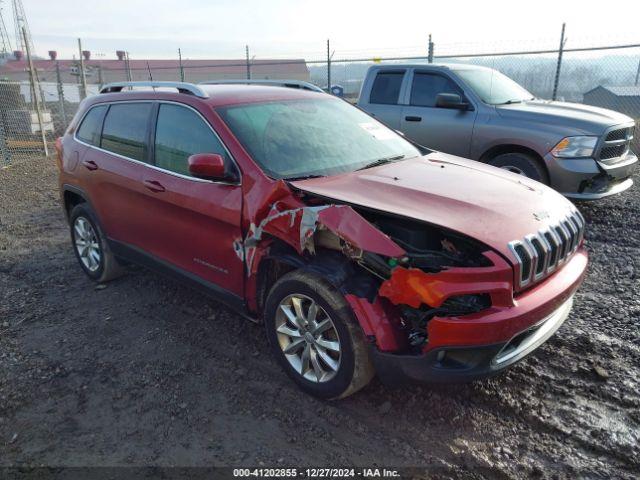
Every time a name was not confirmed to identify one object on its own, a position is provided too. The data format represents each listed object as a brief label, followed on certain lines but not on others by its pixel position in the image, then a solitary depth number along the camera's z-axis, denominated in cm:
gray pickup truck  588
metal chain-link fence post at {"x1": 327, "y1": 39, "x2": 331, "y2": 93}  1315
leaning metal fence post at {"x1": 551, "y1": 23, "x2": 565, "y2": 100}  1053
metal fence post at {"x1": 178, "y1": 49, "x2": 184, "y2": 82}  1624
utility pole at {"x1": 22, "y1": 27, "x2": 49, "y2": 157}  1137
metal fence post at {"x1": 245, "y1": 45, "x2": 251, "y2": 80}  1470
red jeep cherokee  250
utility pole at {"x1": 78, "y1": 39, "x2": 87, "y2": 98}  1377
